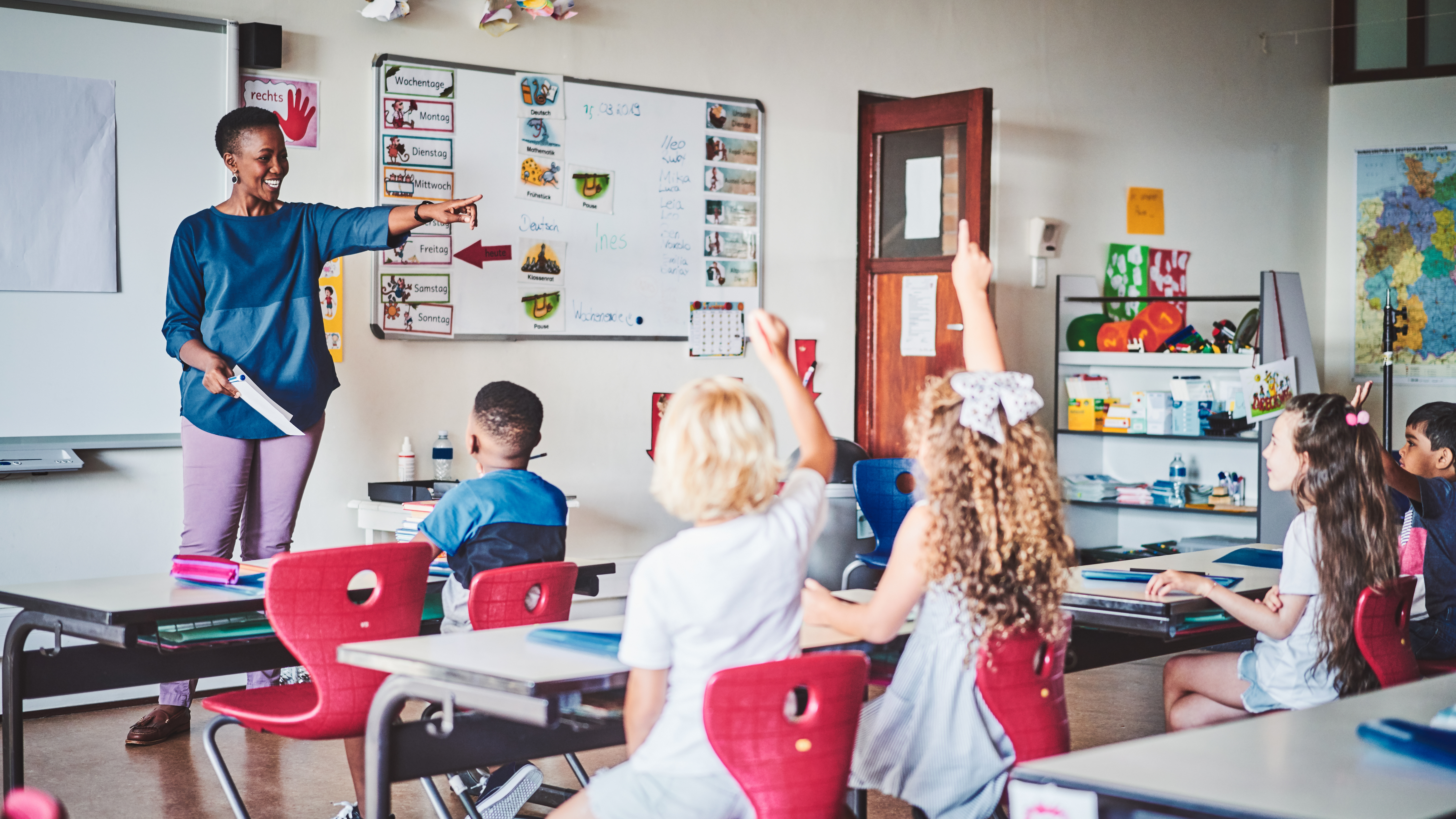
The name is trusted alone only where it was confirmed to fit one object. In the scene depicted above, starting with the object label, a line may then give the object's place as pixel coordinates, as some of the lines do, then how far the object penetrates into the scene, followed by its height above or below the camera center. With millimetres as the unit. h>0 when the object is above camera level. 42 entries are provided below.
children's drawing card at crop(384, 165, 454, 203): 4742 +631
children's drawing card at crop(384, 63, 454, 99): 4734 +988
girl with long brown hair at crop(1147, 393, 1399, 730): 2691 -384
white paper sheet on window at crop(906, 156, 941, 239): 5867 +724
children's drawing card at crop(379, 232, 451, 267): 4742 +391
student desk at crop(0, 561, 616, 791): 2451 -542
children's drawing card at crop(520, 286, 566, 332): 5098 +205
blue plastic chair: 4836 -464
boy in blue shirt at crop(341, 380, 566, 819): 2861 -317
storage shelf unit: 5992 -388
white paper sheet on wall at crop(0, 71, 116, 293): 4102 +541
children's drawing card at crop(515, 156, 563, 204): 5062 +684
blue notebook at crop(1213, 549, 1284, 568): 3325 -470
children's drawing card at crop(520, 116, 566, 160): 5070 +843
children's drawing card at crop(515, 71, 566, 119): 5062 +996
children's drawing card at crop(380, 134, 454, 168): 4734 +744
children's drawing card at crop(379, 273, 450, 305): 4742 +270
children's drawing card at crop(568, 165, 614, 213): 5207 +673
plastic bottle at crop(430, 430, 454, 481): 4836 -321
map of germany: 8242 +700
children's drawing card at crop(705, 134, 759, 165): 5602 +887
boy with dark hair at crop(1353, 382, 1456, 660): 3229 -367
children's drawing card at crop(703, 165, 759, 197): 5590 +759
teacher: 3896 +94
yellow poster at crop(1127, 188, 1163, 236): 7312 +839
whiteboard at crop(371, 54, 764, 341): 4801 +611
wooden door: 5684 +584
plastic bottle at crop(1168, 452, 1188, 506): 6527 -499
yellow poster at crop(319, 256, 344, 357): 4637 +210
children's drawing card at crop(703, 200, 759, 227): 5594 +628
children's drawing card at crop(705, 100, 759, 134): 5605 +1021
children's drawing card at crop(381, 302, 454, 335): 4773 +161
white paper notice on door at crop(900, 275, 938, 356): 5898 +218
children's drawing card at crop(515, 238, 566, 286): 5082 +389
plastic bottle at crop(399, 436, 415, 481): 4762 -340
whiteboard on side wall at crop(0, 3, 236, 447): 4133 +439
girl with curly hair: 2146 -333
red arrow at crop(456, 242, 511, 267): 4938 +401
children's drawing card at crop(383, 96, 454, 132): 4734 +871
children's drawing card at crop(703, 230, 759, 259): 5594 +498
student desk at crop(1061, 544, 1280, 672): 2641 -488
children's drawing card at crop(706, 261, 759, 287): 5613 +377
